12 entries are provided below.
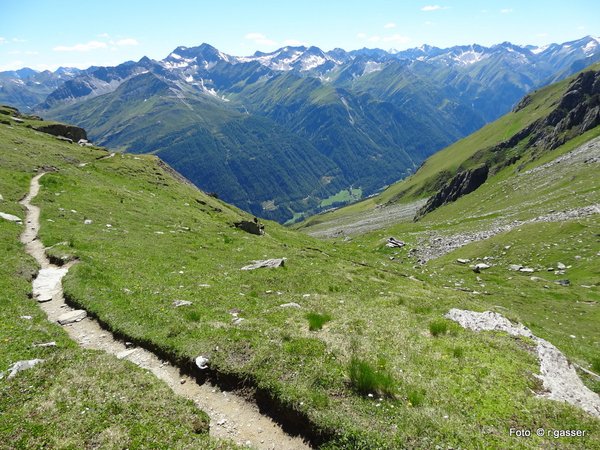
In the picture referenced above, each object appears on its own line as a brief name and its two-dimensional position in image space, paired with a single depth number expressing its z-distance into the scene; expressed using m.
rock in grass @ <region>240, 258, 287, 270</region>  31.31
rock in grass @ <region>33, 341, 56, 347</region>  15.66
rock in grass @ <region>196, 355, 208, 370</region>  15.33
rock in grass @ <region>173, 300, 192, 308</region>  20.83
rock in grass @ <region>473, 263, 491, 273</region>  52.91
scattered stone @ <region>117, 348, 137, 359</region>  16.58
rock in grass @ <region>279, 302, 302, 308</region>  21.63
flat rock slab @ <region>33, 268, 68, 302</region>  22.18
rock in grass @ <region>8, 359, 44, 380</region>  13.57
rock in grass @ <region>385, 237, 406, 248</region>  81.06
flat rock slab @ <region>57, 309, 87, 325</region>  19.49
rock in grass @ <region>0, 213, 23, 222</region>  35.04
